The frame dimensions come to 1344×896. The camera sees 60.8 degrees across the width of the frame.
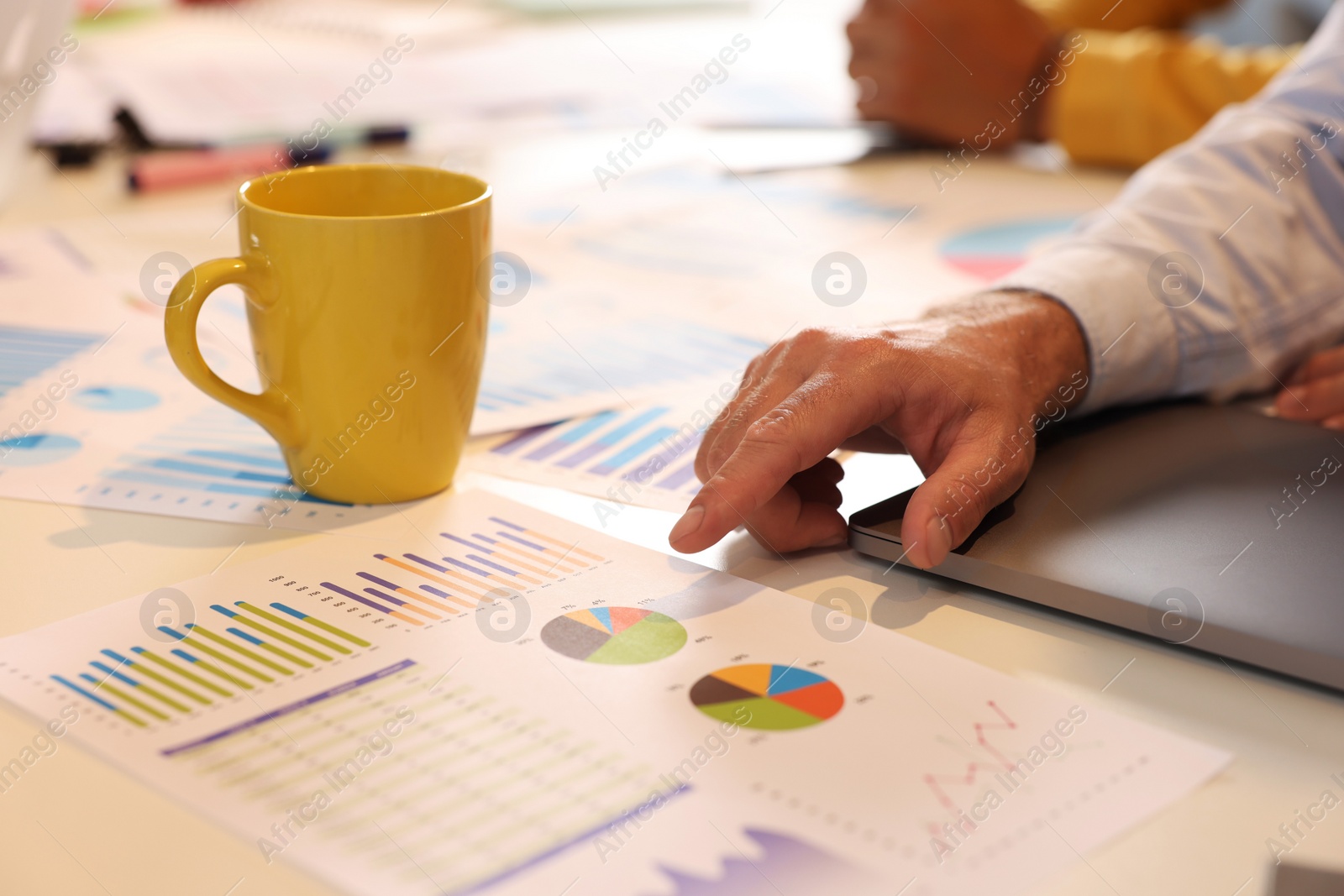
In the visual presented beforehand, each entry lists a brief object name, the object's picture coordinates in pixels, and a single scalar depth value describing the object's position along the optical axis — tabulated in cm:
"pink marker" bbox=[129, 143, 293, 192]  116
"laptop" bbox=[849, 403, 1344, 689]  46
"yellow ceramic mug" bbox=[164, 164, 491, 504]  54
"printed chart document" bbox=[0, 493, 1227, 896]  35
